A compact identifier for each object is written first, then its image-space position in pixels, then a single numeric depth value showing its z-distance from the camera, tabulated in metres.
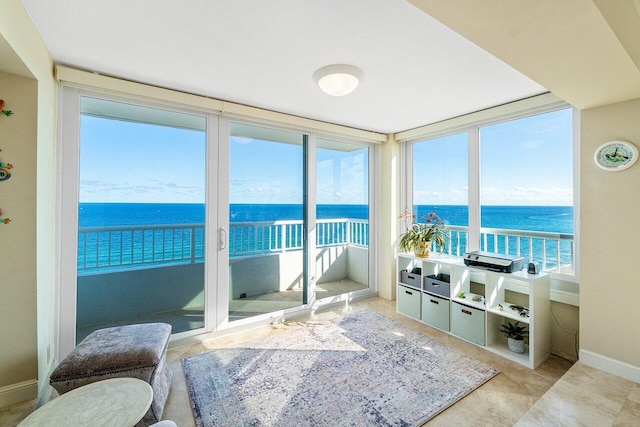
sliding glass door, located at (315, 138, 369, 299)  3.59
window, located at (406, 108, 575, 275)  2.51
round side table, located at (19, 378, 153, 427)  1.12
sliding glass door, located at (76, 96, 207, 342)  2.29
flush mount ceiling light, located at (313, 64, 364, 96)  1.95
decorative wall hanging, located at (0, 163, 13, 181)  1.65
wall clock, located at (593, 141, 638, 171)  1.93
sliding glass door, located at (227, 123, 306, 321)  2.94
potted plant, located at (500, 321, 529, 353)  2.42
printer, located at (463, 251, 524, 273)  2.45
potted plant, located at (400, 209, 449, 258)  3.22
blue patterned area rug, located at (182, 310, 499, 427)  1.73
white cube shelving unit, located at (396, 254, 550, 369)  2.30
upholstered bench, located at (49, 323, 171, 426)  1.52
